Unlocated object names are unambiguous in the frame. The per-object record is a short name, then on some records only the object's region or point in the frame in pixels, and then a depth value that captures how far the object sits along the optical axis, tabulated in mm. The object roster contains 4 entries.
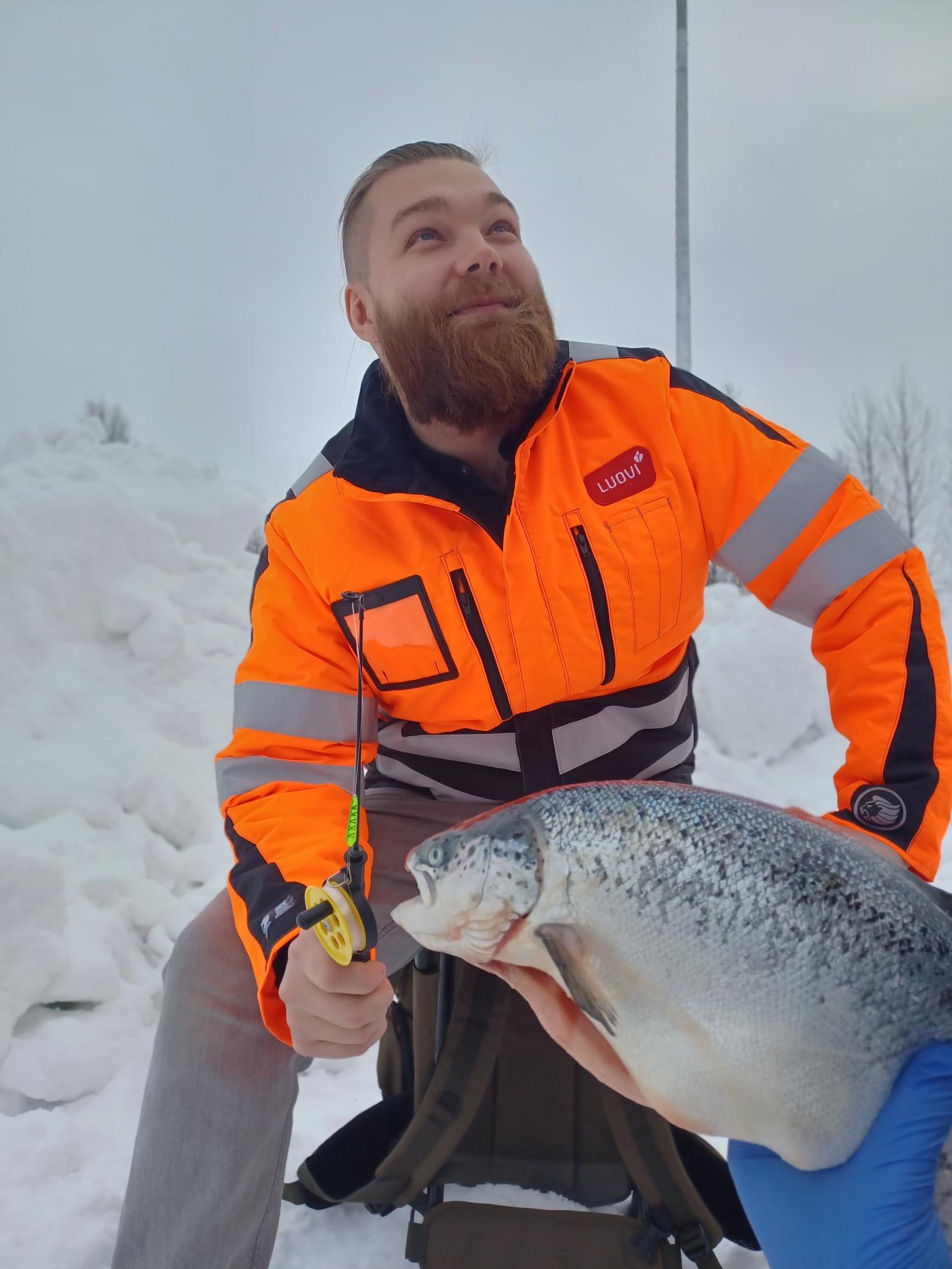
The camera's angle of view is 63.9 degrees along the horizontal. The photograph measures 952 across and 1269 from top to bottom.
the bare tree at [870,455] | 9609
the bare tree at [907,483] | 9633
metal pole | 4914
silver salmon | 869
